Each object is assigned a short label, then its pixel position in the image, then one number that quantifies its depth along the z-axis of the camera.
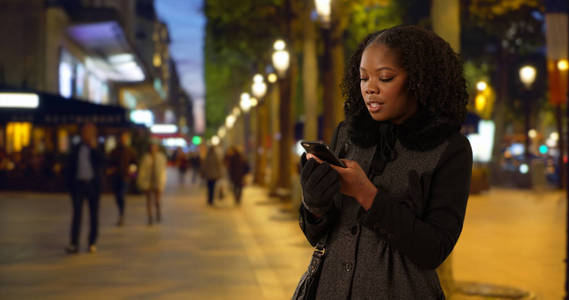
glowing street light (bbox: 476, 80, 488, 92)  32.97
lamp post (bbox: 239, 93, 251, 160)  58.78
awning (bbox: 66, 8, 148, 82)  31.98
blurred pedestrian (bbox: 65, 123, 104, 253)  12.56
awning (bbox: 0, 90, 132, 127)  24.27
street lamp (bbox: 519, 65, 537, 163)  25.77
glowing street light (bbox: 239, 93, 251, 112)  41.94
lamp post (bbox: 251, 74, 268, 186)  39.53
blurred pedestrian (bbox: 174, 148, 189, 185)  42.00
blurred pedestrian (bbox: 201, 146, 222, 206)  24.70
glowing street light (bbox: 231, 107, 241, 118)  62.19
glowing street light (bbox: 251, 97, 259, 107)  39.10
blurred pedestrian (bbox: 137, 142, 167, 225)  18.08
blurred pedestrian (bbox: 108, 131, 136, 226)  17.78
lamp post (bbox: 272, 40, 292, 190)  27.09
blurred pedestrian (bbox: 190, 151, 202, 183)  46.47
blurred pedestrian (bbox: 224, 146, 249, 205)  26.14
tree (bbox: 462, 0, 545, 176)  32.22
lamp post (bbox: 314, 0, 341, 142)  18.89
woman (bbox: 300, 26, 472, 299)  2.36
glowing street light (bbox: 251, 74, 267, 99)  32.39
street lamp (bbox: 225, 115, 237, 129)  71.71
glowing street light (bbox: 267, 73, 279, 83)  28.10
